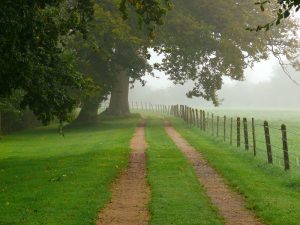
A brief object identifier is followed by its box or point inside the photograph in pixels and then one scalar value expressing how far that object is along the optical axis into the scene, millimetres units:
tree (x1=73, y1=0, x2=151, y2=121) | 40750
